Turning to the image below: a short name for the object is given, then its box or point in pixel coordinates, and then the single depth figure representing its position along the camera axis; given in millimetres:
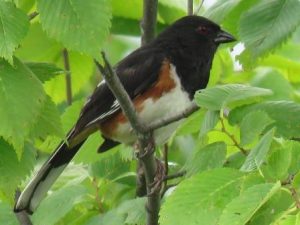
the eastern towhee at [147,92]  7051
